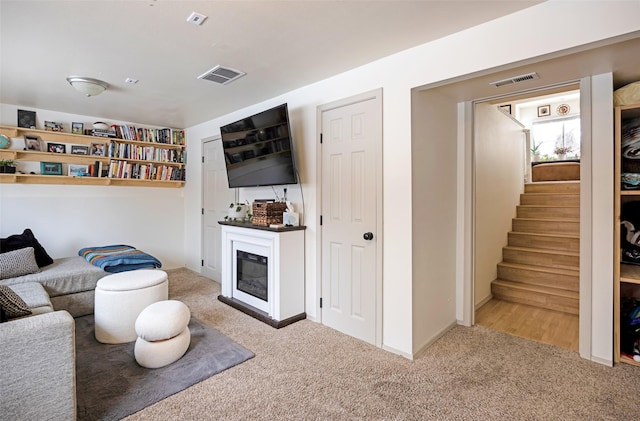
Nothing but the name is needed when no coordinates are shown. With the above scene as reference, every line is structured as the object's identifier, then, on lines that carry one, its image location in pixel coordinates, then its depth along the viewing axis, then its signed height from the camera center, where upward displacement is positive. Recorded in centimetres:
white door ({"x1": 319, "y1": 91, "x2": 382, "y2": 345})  262 -10
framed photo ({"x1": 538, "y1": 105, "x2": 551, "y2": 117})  655 +193
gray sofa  143 -76
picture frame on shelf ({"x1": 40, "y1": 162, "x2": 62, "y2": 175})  395 +50
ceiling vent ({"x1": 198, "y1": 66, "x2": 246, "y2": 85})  278 +120
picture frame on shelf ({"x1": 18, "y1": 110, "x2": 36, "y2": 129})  383 +110
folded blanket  329 -57
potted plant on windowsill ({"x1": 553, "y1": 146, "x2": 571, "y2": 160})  641 +105
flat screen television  299 +58
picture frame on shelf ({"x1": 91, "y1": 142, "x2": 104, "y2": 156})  429 +81
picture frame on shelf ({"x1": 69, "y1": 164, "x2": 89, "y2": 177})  418 +50
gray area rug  184 -114
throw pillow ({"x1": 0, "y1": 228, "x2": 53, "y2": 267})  333 -39
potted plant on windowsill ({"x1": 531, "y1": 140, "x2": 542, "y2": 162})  674 +109
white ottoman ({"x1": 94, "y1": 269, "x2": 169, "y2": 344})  261 -83
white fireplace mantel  298 -65
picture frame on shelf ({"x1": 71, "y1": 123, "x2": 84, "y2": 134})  419 +107
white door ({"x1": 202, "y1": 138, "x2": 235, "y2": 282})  450 +7
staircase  350 -64
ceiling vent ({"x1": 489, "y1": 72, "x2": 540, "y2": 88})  225 +92
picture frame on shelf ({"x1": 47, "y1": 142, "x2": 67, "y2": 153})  403 +78
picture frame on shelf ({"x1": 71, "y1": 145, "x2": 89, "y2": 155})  418 +78
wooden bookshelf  384 +67
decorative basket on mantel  319 -7
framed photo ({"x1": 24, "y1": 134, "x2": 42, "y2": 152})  385 +80
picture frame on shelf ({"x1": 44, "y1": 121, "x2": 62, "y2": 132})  402 +105
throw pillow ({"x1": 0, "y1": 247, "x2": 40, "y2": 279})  285 -51
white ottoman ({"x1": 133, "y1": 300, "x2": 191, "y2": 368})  221 -93
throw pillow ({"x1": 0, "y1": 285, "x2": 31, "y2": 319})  171 -54
